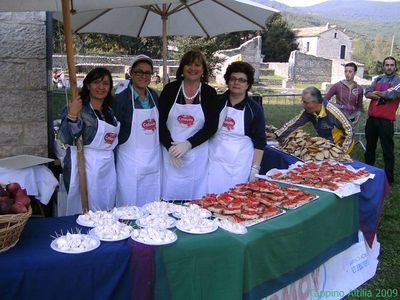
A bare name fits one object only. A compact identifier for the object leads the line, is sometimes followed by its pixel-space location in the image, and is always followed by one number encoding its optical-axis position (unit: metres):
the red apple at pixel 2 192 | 1.91
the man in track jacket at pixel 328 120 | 4.03
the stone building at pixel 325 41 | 71.00
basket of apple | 1.74
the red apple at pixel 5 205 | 1.77
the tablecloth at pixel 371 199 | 3.49
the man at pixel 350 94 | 6.42
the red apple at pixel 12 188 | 1.96
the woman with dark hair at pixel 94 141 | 2.85
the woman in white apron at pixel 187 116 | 3.24
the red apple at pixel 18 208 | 1.80
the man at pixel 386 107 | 6.09
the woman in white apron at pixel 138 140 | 3.10
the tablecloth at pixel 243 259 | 1.97
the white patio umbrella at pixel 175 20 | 4.21
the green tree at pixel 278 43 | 53.50
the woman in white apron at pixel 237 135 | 3.30
